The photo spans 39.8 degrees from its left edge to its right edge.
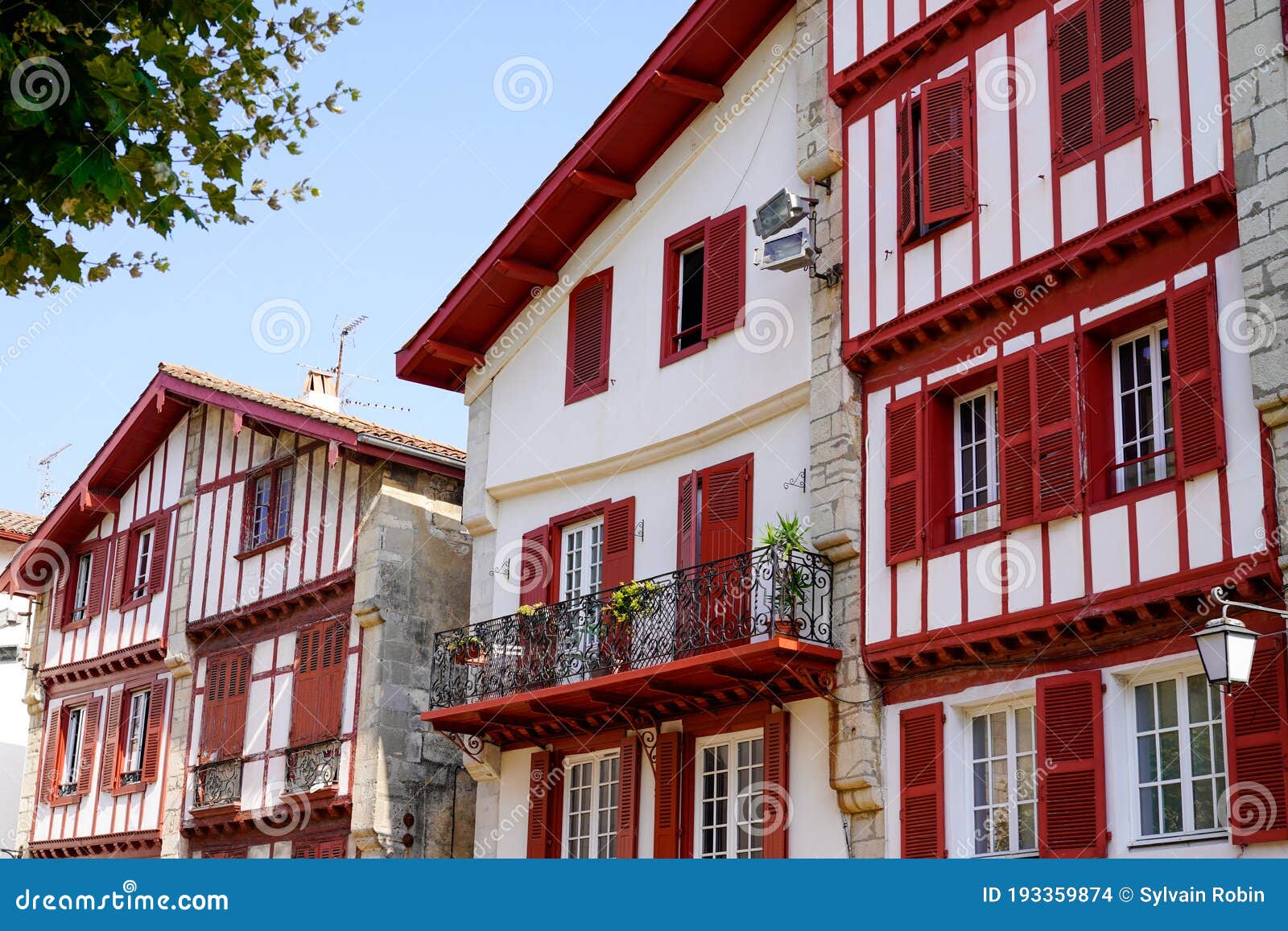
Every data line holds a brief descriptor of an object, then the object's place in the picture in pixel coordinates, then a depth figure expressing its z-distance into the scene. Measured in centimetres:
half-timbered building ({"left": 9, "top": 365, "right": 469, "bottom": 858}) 2230
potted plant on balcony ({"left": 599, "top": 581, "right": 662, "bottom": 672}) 1759
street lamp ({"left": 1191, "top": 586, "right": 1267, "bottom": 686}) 1125
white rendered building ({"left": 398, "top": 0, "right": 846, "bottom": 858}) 1670
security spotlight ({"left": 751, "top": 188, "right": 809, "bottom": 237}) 1722
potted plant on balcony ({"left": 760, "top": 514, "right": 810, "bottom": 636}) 1609
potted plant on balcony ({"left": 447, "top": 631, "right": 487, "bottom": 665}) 1970
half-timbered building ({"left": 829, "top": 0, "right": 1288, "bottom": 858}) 1324
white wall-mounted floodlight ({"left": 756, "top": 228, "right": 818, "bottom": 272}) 1706
